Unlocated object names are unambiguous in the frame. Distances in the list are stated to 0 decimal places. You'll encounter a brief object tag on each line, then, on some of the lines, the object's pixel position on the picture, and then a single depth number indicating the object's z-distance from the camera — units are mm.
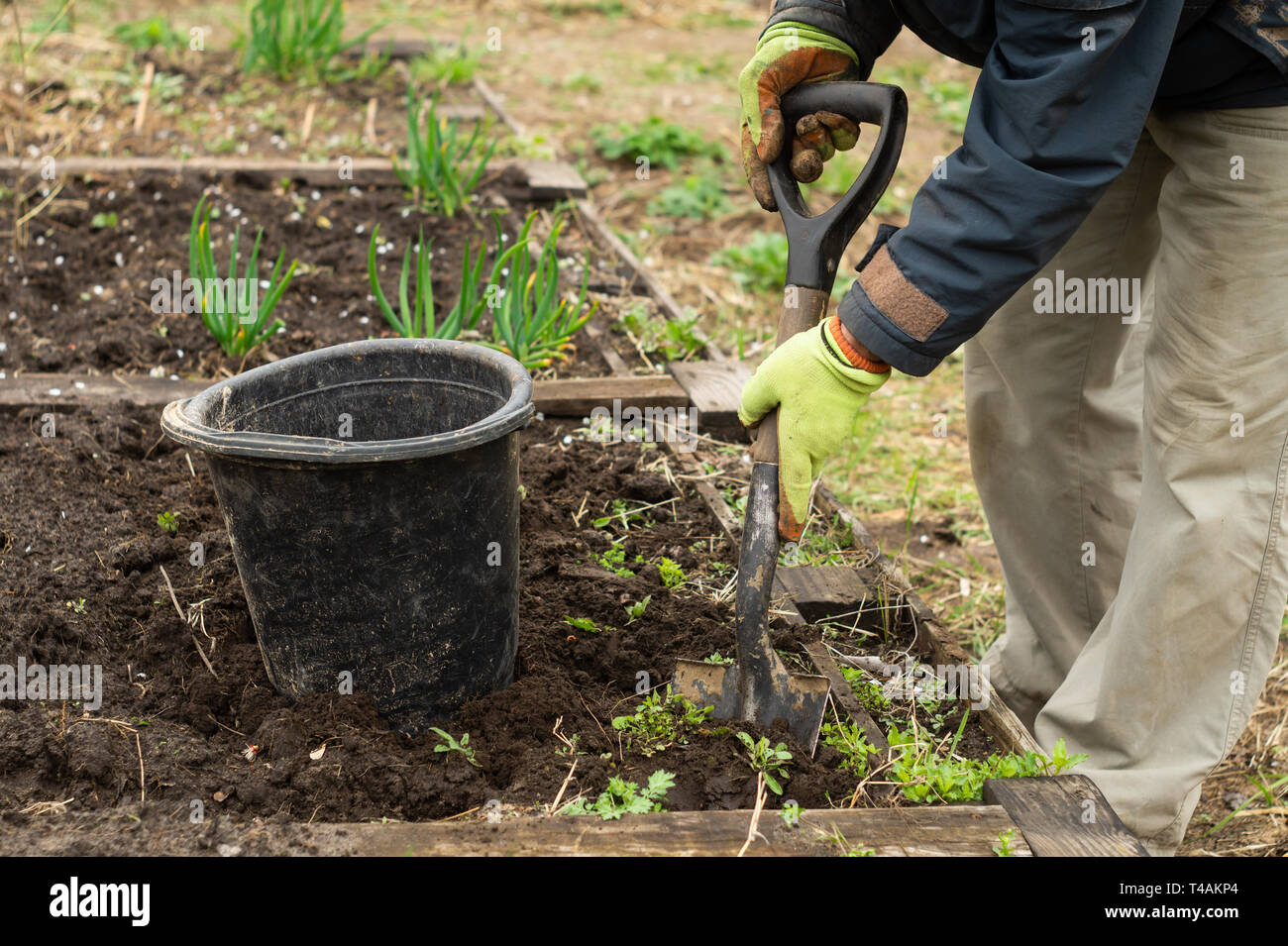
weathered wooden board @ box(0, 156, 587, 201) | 4535
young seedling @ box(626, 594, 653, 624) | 2354
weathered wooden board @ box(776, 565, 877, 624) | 2439
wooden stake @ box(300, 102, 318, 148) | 5176
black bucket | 1771
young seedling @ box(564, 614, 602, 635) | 2281
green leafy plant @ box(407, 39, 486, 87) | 6207
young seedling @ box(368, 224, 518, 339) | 3008
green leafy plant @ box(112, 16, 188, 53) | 6281
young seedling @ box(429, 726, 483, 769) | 1899
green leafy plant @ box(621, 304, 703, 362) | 3621
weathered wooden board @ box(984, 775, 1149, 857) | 1621
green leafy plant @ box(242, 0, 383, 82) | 5605
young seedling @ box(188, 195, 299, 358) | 3090
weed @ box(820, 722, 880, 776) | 1899
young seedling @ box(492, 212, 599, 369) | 3156
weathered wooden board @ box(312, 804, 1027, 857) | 1565
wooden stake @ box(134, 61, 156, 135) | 5277
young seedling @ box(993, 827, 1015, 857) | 1603
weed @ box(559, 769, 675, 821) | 1724
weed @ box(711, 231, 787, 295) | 4984
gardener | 1700
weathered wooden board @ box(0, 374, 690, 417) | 3061
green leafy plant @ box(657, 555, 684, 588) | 2494
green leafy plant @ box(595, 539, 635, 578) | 2564
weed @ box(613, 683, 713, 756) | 1943
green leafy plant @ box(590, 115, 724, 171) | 5992
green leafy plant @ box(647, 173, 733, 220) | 5590
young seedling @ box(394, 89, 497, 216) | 4195
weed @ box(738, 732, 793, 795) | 1837
